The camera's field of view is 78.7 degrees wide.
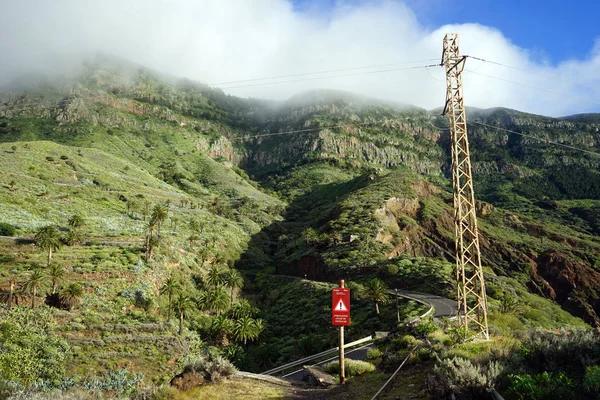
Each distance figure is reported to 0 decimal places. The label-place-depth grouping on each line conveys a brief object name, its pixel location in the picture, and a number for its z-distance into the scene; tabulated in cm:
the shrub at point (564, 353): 902
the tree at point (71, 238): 5898
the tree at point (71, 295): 4569
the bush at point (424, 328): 1968
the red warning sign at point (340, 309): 1266
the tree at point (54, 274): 4675
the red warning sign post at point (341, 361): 1254
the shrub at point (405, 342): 1733
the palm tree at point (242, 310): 5766
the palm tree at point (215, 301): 5925
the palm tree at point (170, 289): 5499
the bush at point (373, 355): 1794
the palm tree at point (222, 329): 5206
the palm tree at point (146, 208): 9106
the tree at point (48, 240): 5209
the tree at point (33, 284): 4353
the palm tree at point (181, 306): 4997
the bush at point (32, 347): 3089
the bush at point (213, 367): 1195
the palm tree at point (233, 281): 6994
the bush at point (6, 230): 5859
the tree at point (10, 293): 4201
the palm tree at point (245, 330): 5119
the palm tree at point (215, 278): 6669
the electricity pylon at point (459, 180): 1828
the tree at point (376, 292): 4669
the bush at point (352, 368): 1412
